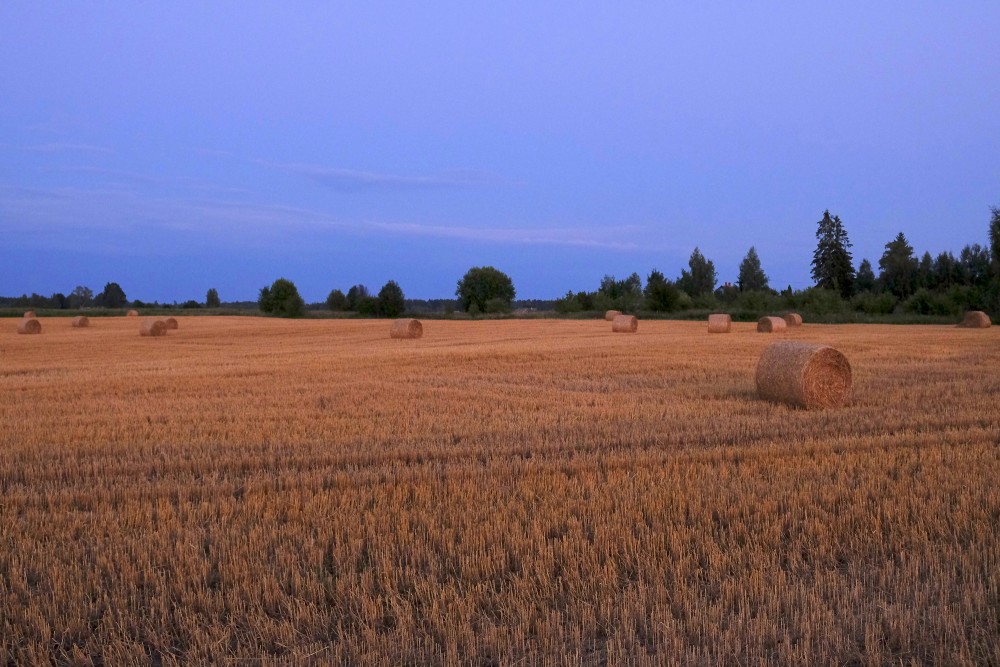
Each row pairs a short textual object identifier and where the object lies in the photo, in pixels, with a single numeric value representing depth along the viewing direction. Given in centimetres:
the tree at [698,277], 8181
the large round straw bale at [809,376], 1191
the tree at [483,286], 9944
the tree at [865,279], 7006
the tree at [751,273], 8825
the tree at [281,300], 6575
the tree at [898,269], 6262
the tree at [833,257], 7150
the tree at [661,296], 5747
